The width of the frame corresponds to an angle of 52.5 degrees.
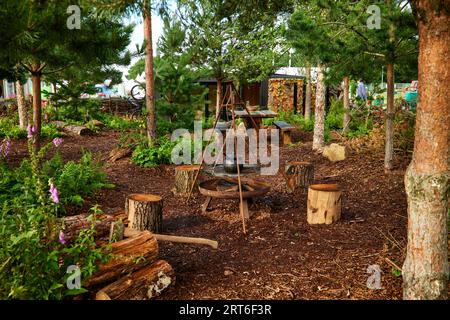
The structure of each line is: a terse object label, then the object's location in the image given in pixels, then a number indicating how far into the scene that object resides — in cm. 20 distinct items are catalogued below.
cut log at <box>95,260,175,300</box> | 328
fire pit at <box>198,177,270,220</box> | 547
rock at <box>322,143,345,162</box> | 867
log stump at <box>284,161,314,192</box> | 689
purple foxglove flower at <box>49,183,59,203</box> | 288
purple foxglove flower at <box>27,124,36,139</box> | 426
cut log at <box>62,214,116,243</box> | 360
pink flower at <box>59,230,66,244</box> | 300
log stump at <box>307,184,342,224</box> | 525
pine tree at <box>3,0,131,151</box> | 390
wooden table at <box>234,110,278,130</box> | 1253
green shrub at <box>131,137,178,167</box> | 861
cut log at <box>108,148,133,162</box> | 913
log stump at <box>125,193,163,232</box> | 506
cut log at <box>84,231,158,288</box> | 338
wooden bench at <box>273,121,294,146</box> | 1180
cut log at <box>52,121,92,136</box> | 1313
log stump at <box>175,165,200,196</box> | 694
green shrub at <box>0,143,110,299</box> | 292
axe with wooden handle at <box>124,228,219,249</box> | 411
